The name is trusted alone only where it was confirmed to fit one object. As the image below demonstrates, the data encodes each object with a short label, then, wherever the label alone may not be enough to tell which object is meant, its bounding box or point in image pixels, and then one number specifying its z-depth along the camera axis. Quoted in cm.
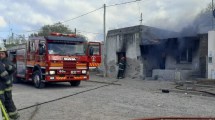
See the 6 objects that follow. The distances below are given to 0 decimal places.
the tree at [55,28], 3205
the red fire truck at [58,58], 1001
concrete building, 1270
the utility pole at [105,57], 1653
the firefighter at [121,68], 1507
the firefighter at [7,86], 477
